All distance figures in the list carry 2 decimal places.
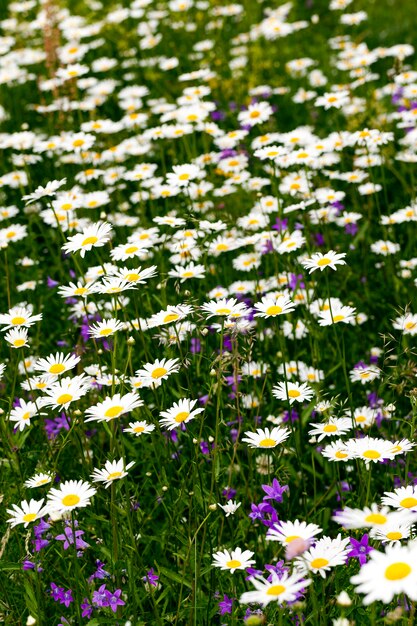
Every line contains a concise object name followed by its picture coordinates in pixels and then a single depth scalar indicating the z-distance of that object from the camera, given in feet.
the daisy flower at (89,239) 8.66
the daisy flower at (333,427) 7.63
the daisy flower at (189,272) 10.03
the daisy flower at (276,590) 4.92
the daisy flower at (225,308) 7.93
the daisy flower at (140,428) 7.55
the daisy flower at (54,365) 8.14
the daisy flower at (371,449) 6.54
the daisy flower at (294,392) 8.14
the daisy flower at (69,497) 6.24
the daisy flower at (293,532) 5.76
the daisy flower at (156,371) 7.79
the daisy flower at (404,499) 6.20
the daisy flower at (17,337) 8.63
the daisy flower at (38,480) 7.17
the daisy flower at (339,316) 8.59
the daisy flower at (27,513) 6.74
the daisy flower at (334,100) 13.45
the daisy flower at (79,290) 8.75
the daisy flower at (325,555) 5.62
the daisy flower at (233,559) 6.26
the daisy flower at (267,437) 7.44
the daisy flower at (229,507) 7.05
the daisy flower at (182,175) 11.69
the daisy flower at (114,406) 6.88
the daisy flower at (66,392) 7.36
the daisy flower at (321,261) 8.28
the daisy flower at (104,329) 8.43
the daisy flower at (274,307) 7.92
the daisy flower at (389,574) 4.14
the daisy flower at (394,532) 5.86
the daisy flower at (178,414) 7.40
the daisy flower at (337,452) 7.13
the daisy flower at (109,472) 6.58
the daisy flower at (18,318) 8.55
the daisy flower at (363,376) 9.50
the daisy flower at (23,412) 8.34
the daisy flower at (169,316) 8.04
